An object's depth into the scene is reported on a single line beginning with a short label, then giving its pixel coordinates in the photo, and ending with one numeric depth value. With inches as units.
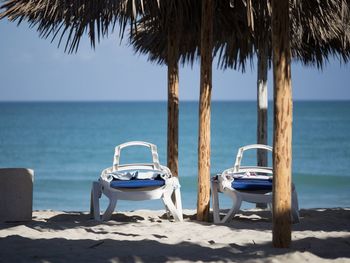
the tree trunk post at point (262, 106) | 636.1
